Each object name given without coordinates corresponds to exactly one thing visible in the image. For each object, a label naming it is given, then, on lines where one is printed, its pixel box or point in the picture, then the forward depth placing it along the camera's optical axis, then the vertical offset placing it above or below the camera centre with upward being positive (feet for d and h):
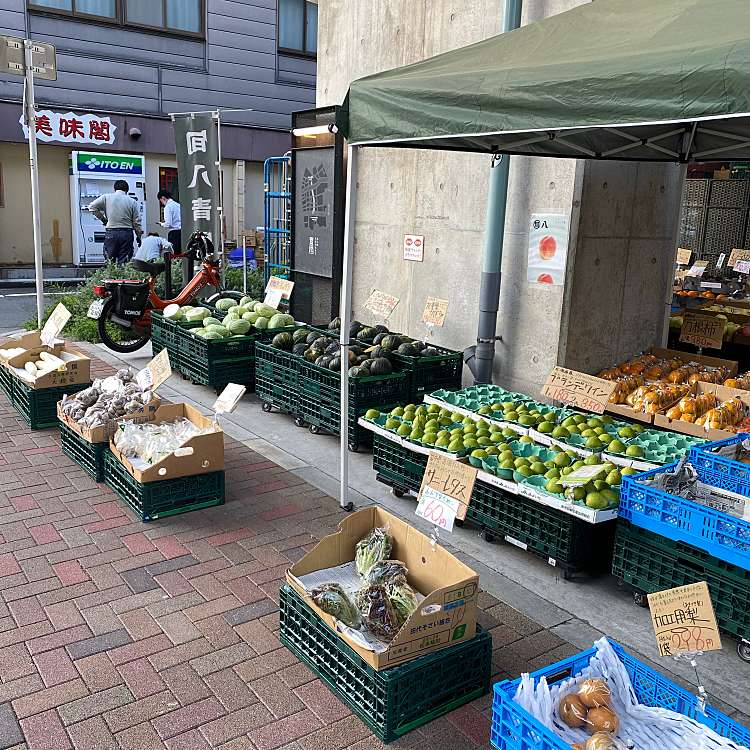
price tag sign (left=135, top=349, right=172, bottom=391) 19.43 -4.41
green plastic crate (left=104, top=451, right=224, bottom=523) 16.99 -6.64
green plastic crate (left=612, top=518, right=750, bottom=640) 12.37 -5.93
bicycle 32.09 -4.47
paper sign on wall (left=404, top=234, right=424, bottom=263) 28.40 -1.44
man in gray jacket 49.03 -1.55
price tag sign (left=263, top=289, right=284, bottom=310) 29.78 -3.66
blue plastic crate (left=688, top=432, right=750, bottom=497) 14.57 -4.77
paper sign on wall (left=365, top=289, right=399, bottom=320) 21.99 -2.74
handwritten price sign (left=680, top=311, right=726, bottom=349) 25.34 -3.68
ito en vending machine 62.69 +0.69
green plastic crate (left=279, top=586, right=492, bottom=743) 10.44 -6.65
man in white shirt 53.29 -1.43
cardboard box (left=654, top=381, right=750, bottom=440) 17.69 -4.79
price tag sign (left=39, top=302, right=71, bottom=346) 24.29 -4.21
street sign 29.43 +5.11
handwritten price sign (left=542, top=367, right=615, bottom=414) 17.42 -4.01
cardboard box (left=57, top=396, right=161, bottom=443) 18.71 -5.57
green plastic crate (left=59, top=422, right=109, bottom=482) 19.07 -6.61
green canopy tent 9.73 +1.95
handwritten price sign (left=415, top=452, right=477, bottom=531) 11.96 -4.44
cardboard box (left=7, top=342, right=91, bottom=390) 22.99 -5.46
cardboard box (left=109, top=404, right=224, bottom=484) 16.81 -5.83
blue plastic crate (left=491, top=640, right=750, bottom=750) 8.66 -5.88
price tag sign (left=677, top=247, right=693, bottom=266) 37.78 -1.84
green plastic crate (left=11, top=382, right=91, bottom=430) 23.21 -6.30
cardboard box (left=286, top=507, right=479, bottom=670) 10.52 -5.74
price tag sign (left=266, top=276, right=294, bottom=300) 29.27 -3.19
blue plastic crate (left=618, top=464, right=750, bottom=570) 12.14 -4.97
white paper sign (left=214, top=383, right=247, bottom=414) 17.13 -4.40
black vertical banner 38.78 +1.47
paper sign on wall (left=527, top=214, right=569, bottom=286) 22.57 -1.04
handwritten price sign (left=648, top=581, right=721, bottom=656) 8.89 -4.69
